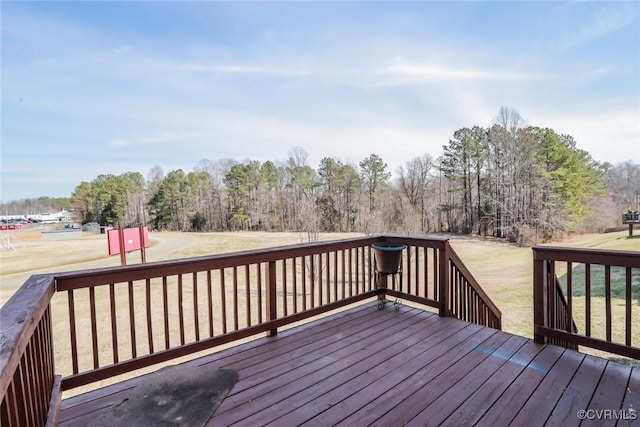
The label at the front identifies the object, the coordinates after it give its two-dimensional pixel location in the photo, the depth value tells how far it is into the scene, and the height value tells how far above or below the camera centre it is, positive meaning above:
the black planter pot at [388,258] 3.60 -0.70
